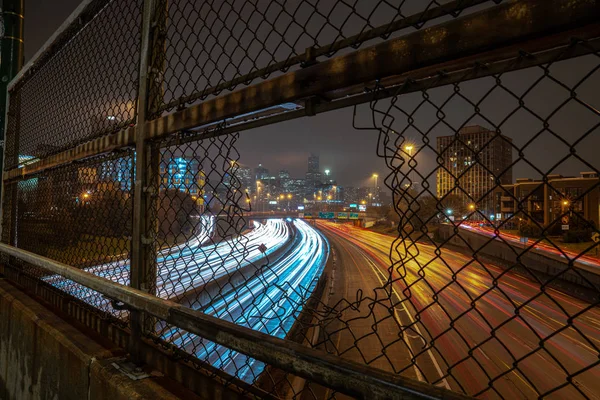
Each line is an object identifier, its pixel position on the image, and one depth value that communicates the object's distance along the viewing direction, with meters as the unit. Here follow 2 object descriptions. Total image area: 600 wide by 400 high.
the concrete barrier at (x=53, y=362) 2.14
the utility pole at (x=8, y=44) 5.32
